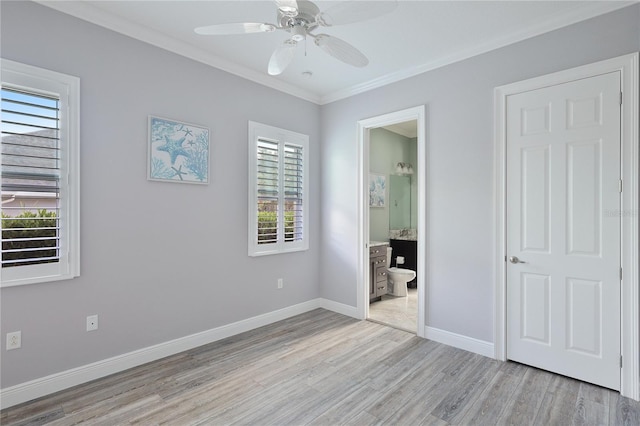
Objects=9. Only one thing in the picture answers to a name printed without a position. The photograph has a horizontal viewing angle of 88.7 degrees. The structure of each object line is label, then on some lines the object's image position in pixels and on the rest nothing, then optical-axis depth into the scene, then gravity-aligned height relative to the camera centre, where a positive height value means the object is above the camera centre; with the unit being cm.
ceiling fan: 174 +108
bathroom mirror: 602 +20
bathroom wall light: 606 +82
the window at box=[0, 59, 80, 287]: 221 +26
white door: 244 -13
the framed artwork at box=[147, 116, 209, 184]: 291 +56
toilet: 501 -102
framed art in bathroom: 552 +39
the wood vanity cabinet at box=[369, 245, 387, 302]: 466 -87
